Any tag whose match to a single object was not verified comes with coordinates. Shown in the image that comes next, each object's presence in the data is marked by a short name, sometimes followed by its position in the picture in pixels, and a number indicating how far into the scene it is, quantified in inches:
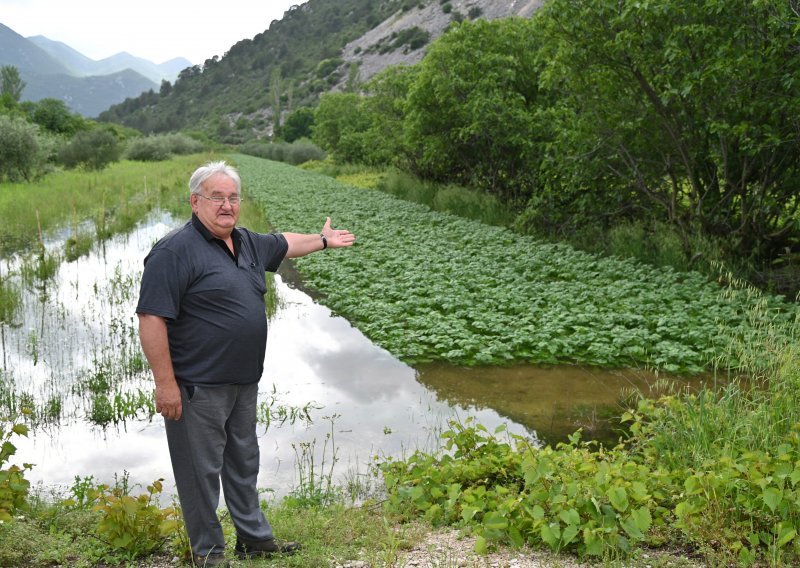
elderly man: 131.0
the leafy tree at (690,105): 384.2
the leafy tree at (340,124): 1788.9
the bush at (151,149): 2164.0
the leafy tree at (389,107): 1106.1
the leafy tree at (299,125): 3526.1
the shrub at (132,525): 148.6
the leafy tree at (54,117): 2202.0
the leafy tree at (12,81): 3221.2
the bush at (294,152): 2551.7
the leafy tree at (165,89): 6875.0
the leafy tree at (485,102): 697.0
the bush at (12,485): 148.5
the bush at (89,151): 1524.4
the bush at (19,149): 994.1
